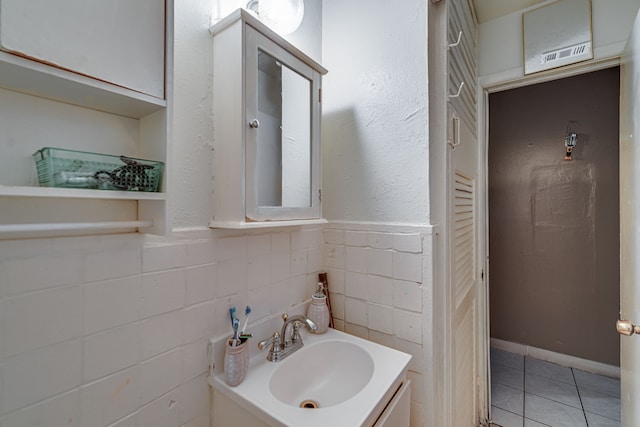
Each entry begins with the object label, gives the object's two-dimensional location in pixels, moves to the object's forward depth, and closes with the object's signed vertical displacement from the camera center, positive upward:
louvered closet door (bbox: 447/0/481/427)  1.14 -0.03
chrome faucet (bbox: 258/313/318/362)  0.94 -0.44
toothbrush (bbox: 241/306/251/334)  0.91 -0.34
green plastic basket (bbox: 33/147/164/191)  0.50 +0.09
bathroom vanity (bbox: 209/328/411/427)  0.71 -0.51
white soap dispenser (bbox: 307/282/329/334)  1.12 -0.40
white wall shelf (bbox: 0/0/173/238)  0.48 +0.19
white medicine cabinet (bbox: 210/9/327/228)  0.80 +0.28
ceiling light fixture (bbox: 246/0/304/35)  0.92 +0.68
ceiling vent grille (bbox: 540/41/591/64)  1.38 +0.82
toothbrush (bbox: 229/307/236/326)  0.88 -0.31
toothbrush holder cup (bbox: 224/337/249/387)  0.79 -0.43
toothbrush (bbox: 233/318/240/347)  0.81 -0.35
